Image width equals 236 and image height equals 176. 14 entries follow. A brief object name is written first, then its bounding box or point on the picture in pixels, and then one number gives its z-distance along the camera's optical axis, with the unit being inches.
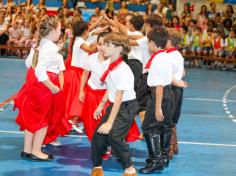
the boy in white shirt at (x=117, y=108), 220.5
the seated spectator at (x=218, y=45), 699.4
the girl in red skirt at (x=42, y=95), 257.0
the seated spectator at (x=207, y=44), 705.0
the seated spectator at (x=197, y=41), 709.3
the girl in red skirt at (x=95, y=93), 265.9
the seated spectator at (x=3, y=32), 729.5
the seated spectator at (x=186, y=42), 716.3
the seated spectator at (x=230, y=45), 698.8
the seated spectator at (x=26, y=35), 729.7
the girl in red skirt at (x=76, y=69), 297.4
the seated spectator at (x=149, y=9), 764.4
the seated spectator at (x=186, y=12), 762.2
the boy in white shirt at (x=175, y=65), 262.4
